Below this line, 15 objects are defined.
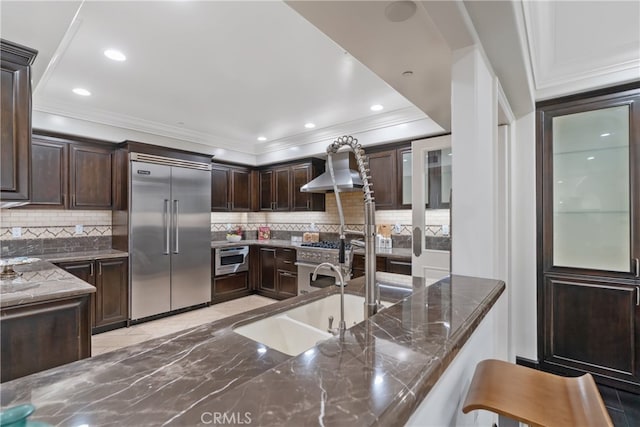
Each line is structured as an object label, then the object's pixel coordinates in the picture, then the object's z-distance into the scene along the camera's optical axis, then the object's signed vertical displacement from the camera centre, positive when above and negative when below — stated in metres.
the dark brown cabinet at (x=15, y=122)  1.71 +0.55
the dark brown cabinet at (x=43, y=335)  1.68 -0.72
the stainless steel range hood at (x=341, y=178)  4.18 +0.53
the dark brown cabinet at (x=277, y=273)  4.68 -0.94
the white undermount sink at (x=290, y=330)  1.24 -0.50
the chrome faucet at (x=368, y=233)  1.35 -0.08
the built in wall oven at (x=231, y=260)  4.73 -0.73
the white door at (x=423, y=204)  2.95 +0.11
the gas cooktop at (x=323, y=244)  4.39 -0.46
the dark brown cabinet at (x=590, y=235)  2.36 -0.18
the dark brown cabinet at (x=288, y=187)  4.95 +0.49
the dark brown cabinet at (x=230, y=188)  5.02 +0.47
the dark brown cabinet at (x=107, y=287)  3.46 -0.87
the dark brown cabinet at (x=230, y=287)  4.70 -1.17
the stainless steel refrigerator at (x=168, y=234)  3.80 -0.26
